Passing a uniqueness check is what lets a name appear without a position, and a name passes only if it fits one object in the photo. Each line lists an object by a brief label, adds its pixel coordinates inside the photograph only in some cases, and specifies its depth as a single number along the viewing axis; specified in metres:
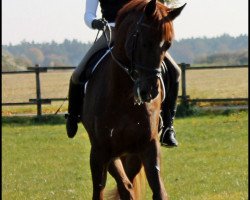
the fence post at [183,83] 42.56
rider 13.41
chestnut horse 10.44
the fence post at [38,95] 42.31
